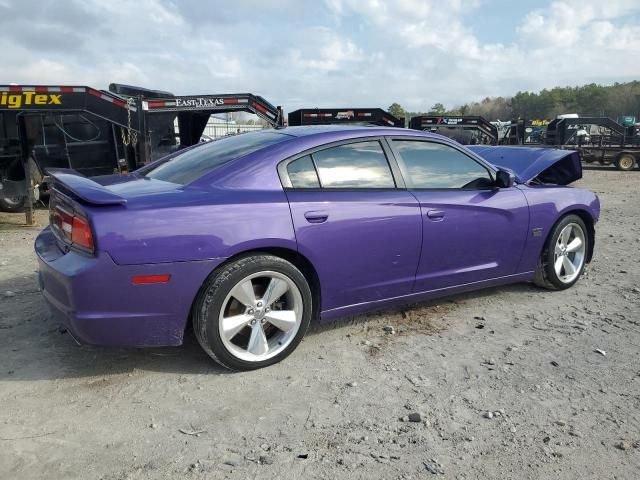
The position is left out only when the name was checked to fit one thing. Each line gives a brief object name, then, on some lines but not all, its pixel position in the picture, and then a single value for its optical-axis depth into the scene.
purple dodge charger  2.90
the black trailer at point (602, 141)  20.98
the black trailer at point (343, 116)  14.09
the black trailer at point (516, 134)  23.33
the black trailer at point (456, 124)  19.41
